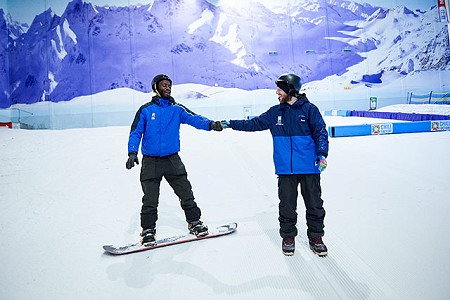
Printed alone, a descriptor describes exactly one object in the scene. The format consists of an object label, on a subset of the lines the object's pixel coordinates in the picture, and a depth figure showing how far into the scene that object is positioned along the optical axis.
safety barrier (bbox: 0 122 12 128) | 12.88
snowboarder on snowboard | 2.06
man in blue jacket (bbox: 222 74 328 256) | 1.81
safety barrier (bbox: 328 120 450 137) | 6.86
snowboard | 1.90
